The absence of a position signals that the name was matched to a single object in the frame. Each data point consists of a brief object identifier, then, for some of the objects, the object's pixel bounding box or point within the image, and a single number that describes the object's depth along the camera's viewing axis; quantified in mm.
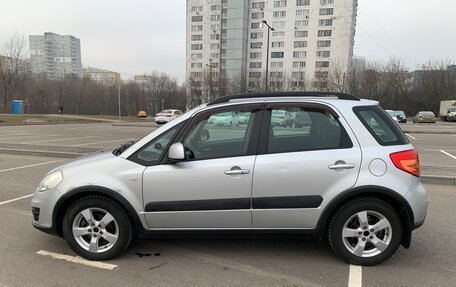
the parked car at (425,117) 39188
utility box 43531
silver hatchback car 3521
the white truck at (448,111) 43156
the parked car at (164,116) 34750
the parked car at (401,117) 38350
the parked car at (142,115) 57988
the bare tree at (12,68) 37906
